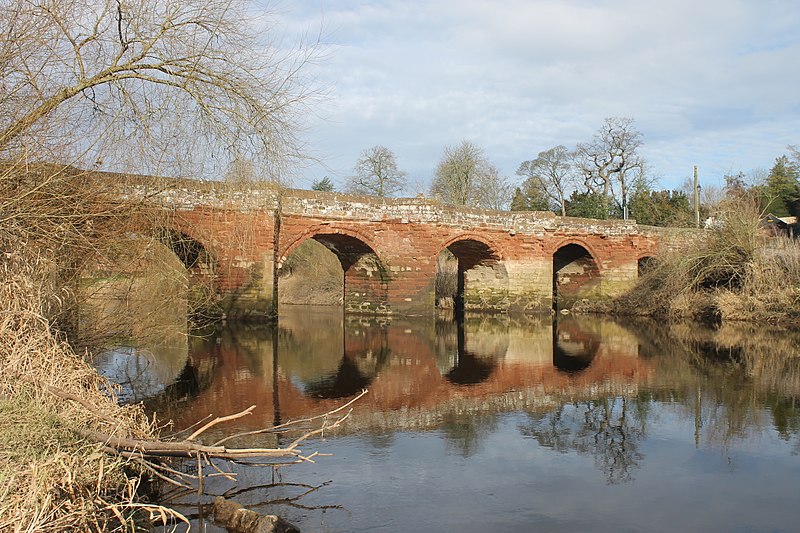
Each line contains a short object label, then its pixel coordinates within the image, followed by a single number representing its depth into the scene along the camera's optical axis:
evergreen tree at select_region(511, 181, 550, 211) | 42.31
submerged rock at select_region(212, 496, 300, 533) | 4.23
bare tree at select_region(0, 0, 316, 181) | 5.61
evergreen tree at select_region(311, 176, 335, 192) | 38.53
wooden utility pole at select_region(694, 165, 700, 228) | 30.67
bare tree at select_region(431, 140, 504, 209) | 38.41
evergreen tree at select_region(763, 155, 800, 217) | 46.90
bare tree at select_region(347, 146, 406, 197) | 38.62
